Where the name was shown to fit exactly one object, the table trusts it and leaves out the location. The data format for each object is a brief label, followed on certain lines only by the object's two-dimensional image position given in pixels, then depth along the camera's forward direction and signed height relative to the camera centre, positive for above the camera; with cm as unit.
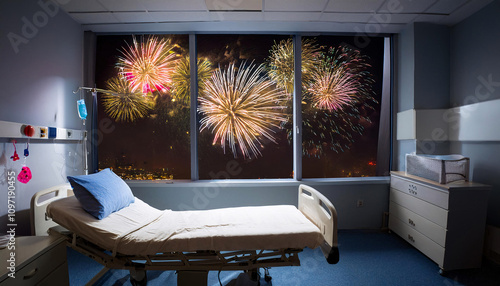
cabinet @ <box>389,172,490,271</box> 168 -72
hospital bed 122 -63
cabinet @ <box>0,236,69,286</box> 99 -68
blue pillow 139 -43
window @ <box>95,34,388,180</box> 253 +45
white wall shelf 185 +13
